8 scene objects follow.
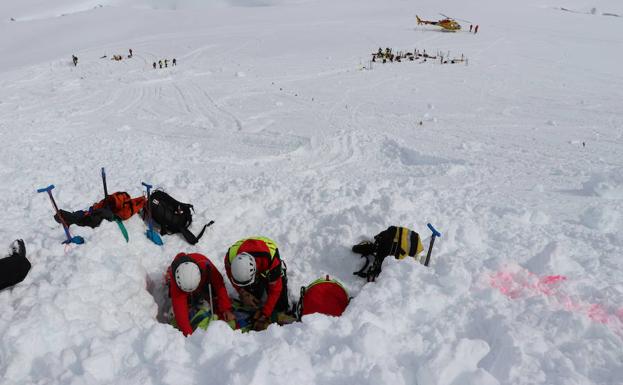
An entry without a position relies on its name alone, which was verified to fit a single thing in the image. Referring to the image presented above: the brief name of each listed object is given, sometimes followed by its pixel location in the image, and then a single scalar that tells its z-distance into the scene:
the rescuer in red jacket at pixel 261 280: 4.85
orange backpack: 5.89
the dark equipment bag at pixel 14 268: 4.14
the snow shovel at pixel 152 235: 5.88
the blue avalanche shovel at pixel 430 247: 4.74
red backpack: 4.57
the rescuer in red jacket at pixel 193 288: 4.51
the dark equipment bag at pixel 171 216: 5.99
